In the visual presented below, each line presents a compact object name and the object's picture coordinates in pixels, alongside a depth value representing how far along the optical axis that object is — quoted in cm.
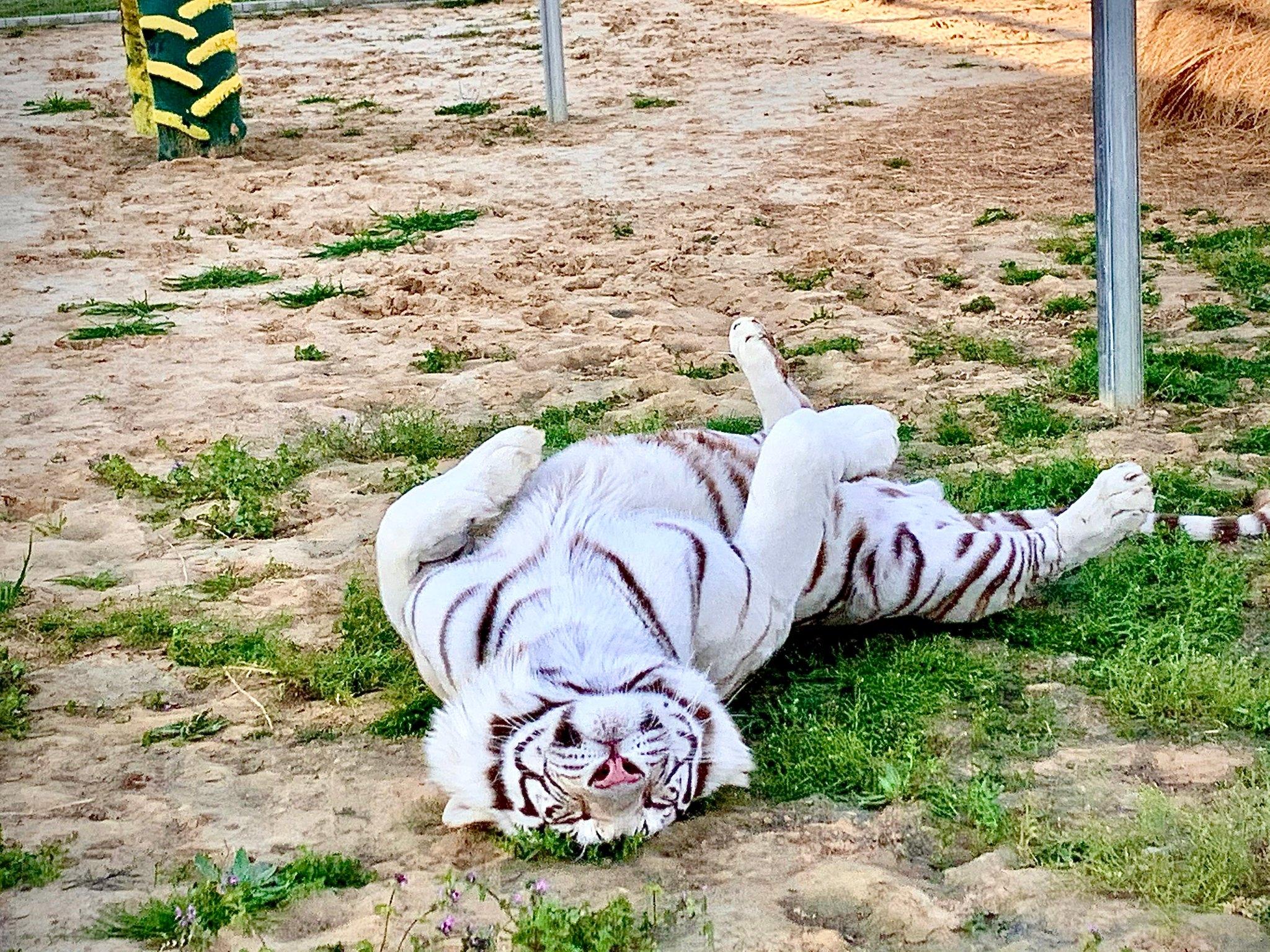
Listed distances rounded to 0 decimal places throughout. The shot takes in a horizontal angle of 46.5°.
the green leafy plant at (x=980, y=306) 577
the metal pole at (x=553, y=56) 1002
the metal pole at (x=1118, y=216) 466
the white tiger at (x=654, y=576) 249
